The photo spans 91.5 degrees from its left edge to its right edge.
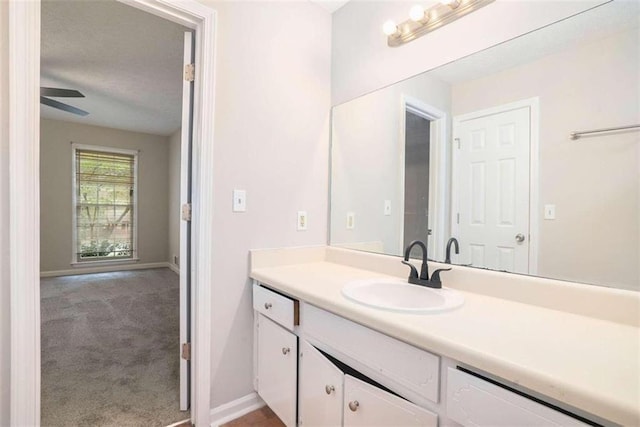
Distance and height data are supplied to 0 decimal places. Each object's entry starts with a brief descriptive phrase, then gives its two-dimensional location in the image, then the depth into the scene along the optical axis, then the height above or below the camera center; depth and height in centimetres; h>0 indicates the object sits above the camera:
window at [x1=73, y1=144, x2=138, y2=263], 488 +7
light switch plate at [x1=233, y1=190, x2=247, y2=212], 161 +5
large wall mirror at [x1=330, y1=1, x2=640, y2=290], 100 +23
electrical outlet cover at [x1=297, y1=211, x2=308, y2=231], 186 -6
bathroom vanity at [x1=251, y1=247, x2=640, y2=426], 66 -37
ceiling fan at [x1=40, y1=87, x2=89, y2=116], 264 +98
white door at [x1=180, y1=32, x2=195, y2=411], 157 -10
